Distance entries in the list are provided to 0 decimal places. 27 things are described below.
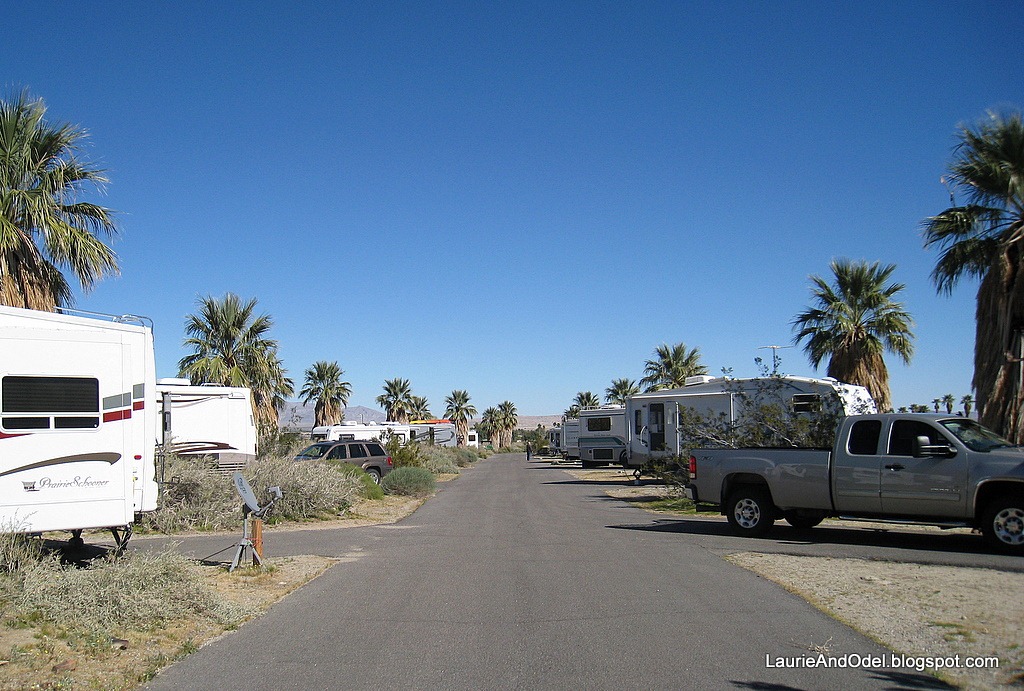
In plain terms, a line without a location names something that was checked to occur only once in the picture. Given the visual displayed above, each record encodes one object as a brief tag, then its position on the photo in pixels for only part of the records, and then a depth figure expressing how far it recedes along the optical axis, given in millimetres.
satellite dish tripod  10977
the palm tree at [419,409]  94188
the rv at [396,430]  44469
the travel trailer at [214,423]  22188
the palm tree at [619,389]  80269
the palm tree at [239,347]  37312
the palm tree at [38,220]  16109
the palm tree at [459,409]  105875
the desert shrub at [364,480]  22725
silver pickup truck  11523
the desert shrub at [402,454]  32406
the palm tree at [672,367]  56531
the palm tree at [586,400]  93188
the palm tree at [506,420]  123775
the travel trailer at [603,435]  40250
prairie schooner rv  9492
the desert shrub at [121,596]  7359
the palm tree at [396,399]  91188
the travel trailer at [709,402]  19812
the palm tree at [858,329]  29297
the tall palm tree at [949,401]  33125
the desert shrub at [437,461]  42734
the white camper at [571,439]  53031
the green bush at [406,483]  26344
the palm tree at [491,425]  122025
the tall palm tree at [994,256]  19422
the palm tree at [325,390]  71125
